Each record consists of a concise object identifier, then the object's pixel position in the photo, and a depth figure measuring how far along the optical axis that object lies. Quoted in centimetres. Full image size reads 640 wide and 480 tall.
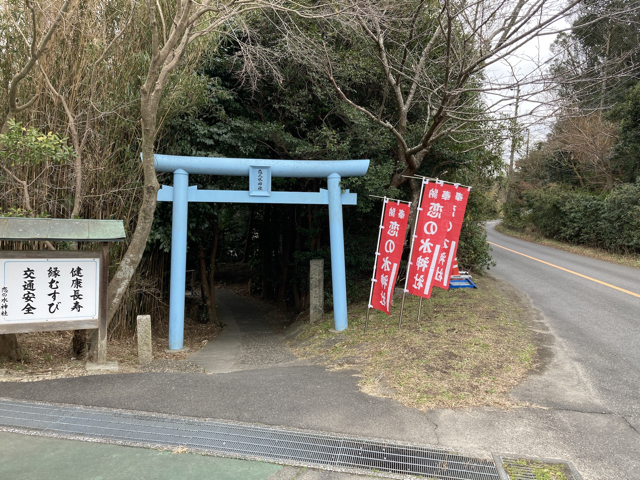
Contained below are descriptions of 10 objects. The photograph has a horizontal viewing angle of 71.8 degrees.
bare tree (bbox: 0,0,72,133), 501
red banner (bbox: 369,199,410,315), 702
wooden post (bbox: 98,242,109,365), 570
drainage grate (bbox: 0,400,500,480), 331
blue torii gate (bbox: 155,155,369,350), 743
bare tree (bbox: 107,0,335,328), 553
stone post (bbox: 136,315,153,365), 637
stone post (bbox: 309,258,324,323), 949
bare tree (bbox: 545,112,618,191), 1897
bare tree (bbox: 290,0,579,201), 693
